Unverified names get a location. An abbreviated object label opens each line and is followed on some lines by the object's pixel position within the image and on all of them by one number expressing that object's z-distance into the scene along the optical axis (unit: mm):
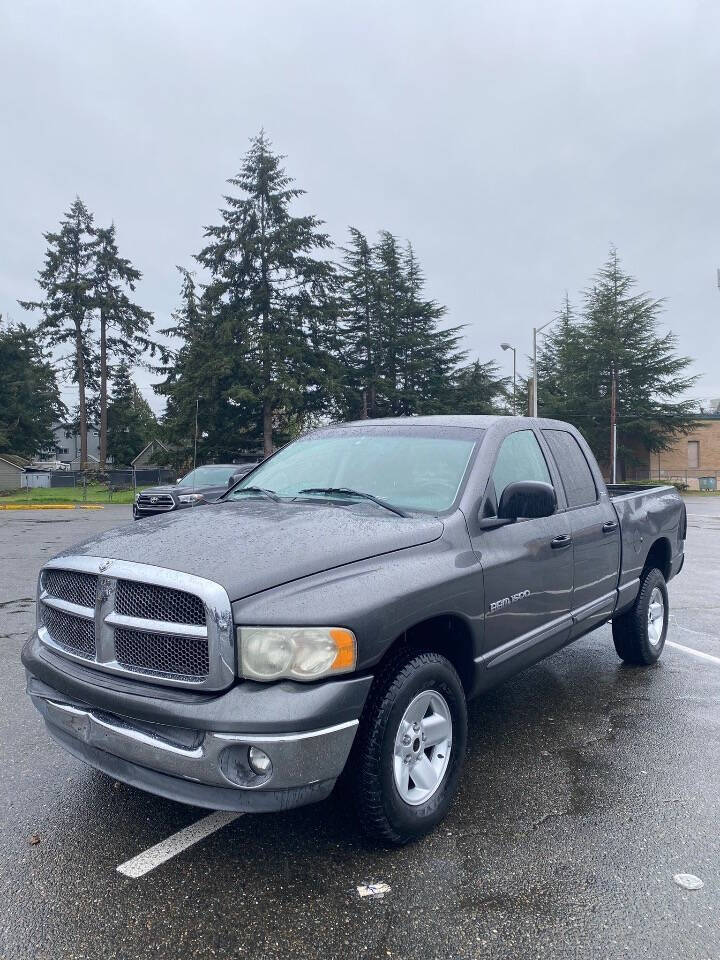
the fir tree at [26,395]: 54000
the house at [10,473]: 52531
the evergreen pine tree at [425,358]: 50119
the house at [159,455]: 43875
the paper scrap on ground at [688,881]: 2703
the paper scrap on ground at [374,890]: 2652
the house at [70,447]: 67275
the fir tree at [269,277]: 42375
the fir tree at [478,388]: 51347
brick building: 53875
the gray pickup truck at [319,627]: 2572
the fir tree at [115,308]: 52000
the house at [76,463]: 59734
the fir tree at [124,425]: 63903
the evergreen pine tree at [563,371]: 53562
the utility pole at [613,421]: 48844
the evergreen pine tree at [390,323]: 49812
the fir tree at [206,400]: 41188
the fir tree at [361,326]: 48938
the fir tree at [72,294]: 51188
